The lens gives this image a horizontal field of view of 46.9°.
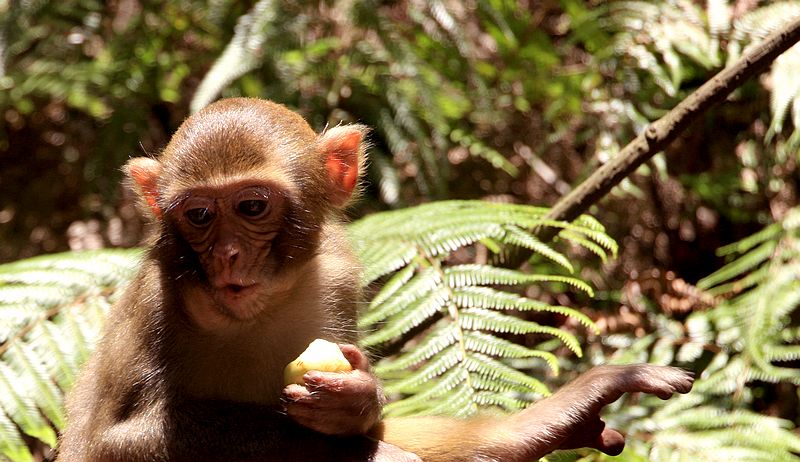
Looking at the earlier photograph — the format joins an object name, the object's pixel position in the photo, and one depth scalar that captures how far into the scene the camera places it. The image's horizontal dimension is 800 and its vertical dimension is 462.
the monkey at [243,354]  3.11
